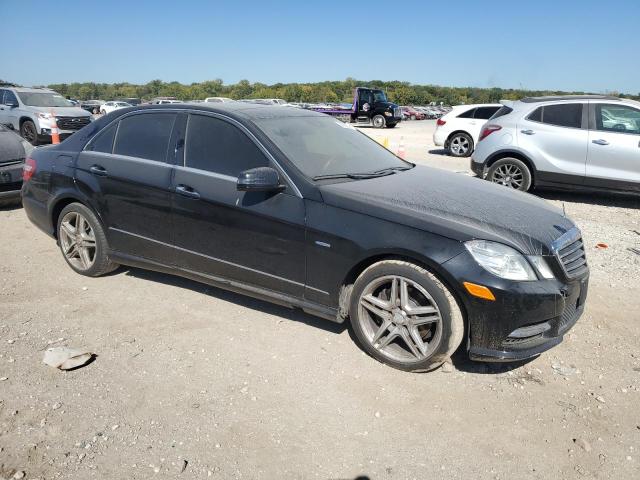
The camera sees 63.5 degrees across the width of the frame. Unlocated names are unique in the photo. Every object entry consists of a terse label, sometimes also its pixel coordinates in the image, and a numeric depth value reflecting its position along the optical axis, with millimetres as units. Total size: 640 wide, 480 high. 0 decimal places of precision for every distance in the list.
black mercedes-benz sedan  3068
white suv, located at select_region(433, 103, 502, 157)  13945
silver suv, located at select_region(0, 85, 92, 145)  15227
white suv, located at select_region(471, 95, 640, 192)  7758
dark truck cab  29562
